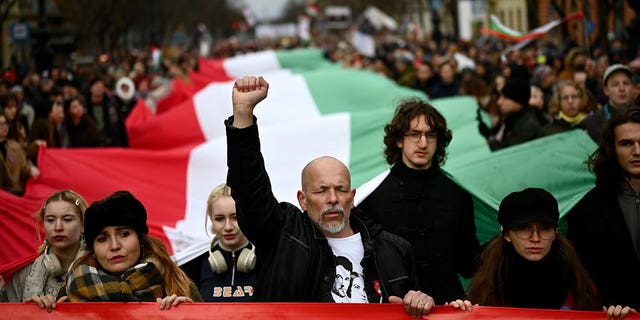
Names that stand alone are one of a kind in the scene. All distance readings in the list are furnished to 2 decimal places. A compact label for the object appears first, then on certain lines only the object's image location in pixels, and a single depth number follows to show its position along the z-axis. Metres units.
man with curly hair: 5.52
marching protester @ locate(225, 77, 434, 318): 4.19
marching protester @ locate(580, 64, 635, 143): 8.02
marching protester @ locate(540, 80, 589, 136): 8.70
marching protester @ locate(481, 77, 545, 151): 8.59
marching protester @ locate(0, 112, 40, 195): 8.85
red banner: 4.29
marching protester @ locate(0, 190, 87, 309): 5.32
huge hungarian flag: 7.09
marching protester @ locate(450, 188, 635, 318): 4.59
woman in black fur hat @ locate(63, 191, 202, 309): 4.57
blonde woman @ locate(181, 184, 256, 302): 5.55
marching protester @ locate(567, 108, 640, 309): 5.12
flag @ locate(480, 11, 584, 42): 14.66
